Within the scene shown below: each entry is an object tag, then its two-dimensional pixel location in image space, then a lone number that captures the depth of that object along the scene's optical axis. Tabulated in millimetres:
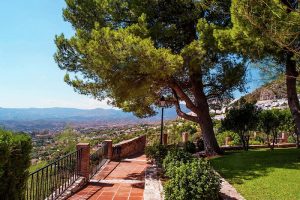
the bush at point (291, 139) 15027
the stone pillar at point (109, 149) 10685
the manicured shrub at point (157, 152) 8484
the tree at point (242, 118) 11020
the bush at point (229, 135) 14507
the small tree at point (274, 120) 11606
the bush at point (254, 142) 14877
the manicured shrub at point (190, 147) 11897
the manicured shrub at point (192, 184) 4100
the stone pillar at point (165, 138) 15068
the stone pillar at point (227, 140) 14855
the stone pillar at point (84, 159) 6957
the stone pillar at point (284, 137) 15655
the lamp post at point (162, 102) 10723
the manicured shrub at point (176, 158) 5491
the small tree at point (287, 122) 12022
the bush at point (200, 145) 12558
